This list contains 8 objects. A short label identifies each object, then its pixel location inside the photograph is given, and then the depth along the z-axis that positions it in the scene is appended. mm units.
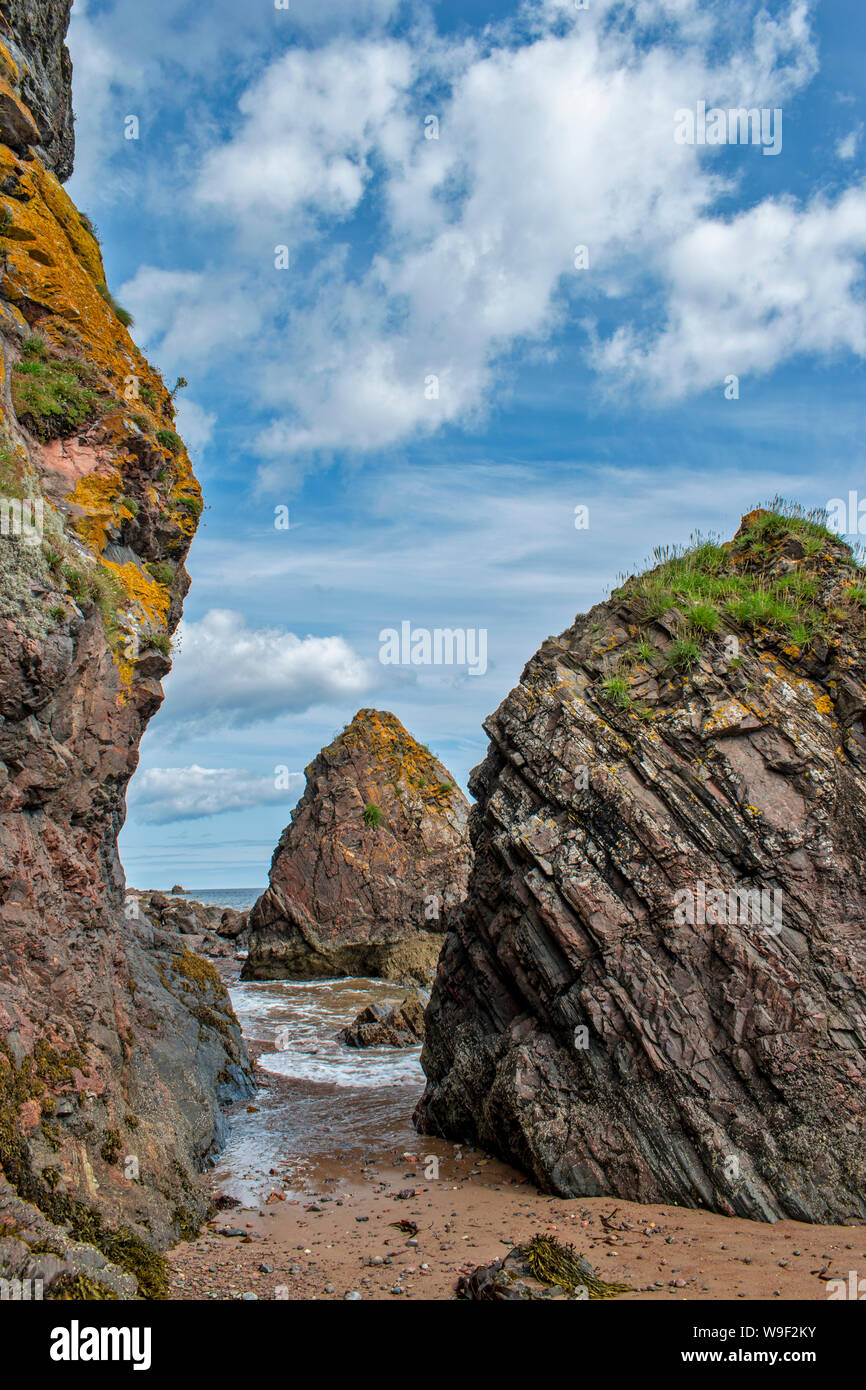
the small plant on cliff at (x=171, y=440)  14512
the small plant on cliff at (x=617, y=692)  12008
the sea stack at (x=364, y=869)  33969
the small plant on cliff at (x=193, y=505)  14797
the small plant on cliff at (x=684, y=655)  11969
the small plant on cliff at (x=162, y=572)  13539
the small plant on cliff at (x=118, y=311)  15909
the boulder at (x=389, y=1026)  21186
